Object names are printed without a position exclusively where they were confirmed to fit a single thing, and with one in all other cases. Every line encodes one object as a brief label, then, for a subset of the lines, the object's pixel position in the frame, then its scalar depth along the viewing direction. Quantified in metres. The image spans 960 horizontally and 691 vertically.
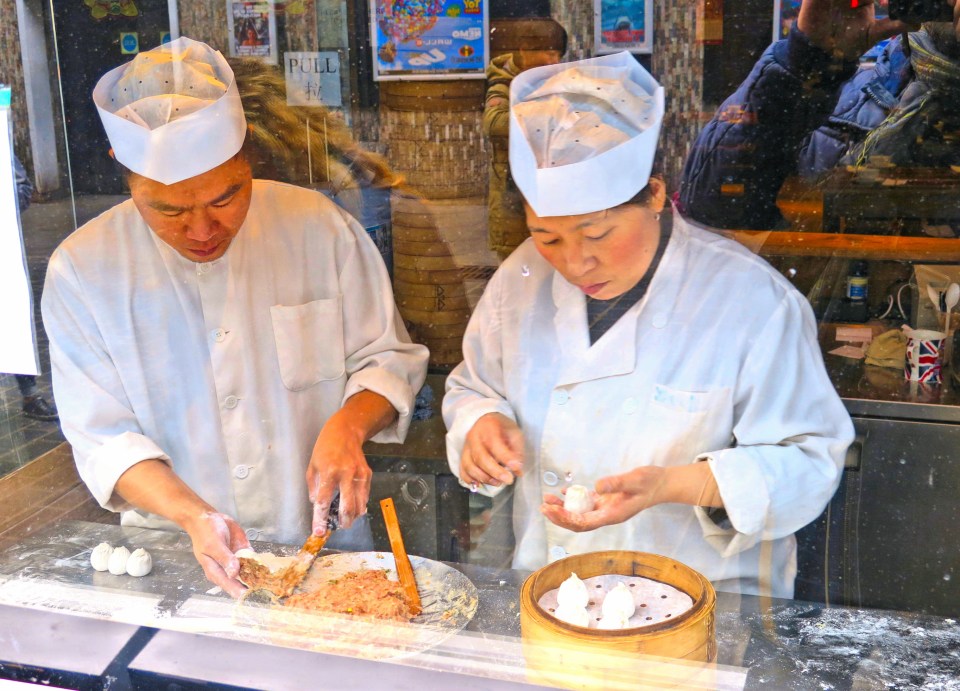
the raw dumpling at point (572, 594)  1.32
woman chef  1.38
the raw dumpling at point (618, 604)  1.31
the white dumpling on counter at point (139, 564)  1.71
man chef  1.68
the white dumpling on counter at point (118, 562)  1.72
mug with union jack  1.53
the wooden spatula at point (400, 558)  1.55
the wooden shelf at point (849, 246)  1.47
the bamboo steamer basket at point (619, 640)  1.22
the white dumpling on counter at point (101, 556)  1.73
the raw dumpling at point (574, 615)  1.29
